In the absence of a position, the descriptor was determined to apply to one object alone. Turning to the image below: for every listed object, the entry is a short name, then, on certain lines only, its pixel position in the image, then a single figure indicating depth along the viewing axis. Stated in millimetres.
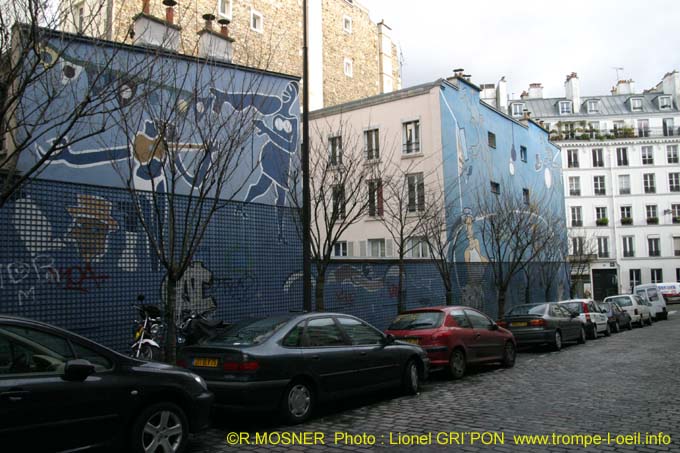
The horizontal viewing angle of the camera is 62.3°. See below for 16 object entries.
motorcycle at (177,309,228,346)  10414
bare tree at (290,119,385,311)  12797
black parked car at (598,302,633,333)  21547
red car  10688
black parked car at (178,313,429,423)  6797
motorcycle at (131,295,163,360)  9299
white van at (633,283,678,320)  29586
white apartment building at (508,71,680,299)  51969
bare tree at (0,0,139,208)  6395
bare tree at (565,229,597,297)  33209
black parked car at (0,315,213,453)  4582
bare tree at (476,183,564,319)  21469
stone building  26734
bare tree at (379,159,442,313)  20058
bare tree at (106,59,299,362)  8875
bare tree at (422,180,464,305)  18078
